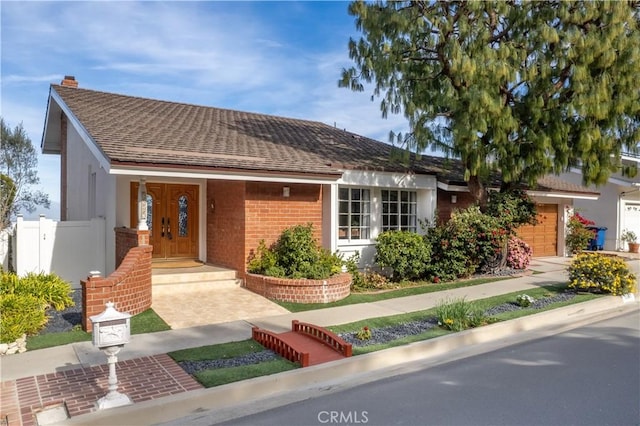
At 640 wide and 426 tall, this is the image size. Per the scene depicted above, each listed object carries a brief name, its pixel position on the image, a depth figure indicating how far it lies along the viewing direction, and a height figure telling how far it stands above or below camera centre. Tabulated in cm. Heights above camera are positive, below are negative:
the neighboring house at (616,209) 2044 +36
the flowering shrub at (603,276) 1028 -139
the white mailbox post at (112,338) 449 -126
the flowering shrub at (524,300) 916 -173
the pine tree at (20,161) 2016 +239
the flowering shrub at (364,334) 693 -184
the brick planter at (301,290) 945 -159
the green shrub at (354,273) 1123 -147
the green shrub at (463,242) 1205 -71
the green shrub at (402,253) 1144 -96
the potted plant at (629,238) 2016 -96
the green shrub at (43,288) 800 -136
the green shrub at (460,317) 745 -171
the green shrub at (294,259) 997 -101
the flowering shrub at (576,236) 1798 -78
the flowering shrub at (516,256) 1387 -123
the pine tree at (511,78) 1055 +342
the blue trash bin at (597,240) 2036 -106
